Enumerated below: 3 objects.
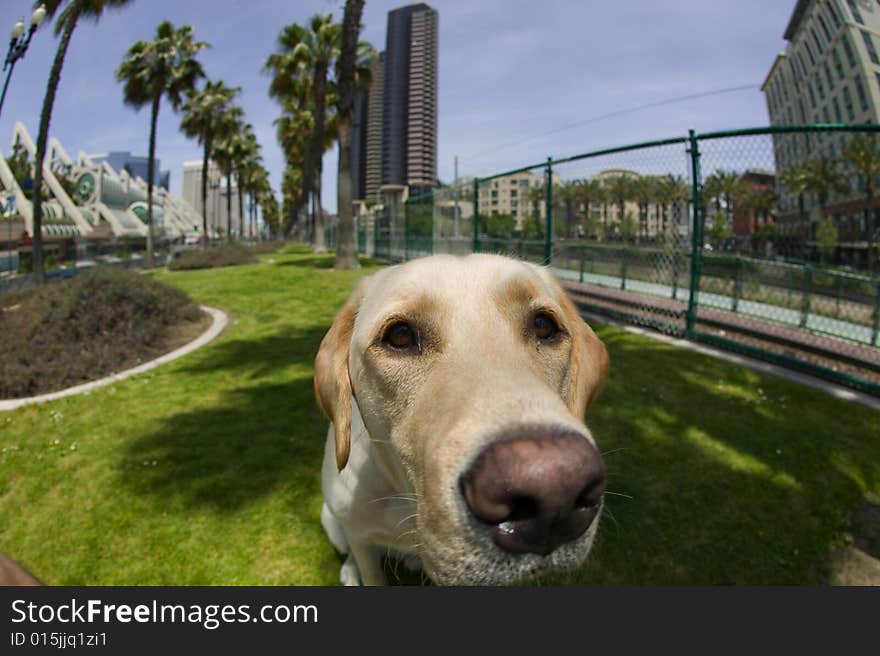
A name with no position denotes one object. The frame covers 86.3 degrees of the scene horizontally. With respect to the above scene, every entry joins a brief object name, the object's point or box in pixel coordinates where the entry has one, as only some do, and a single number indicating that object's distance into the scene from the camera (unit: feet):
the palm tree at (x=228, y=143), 142.20
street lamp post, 27.61
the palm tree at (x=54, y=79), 50.26
